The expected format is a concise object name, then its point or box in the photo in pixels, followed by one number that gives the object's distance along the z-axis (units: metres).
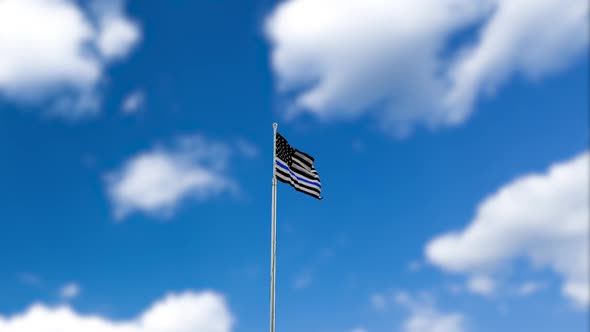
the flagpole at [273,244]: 22.59
